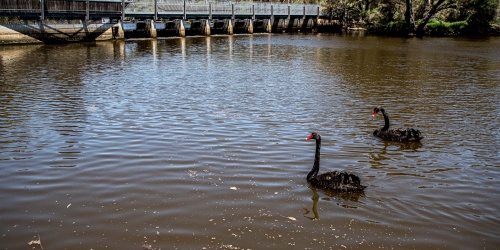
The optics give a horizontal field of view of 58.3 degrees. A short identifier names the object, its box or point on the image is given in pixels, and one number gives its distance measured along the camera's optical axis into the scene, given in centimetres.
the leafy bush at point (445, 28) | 5394
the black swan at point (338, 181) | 744
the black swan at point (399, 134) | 1039
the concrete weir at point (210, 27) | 4541
